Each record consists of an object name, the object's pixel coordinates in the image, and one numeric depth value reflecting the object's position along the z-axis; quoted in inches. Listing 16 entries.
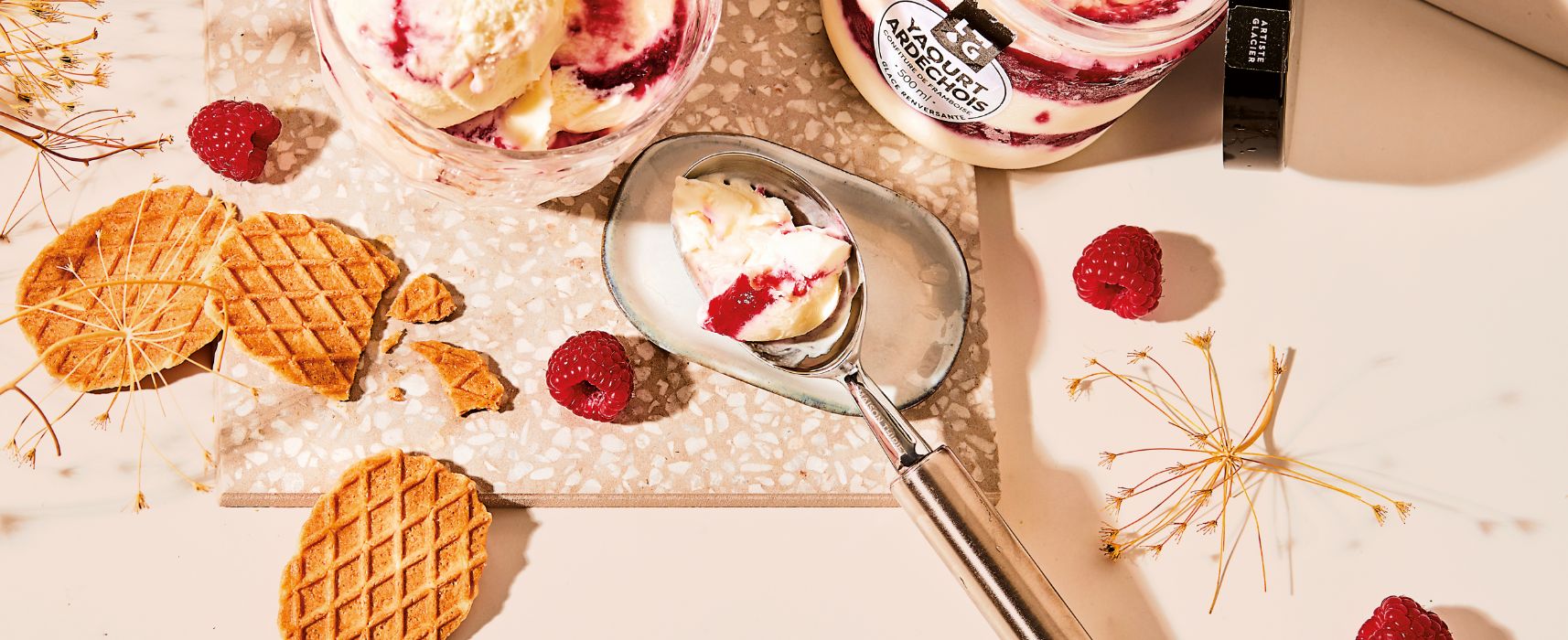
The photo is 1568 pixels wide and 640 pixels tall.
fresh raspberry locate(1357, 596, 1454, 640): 28.1
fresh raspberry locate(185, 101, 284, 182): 27.9
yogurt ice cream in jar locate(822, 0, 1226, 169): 26.5
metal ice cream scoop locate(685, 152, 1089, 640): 27.5
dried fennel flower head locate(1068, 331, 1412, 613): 28.9
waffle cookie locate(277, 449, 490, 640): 27.8
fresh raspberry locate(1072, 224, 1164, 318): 28.4
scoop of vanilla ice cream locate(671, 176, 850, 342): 27.6
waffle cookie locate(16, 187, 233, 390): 28.0
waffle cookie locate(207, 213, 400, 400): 28.0
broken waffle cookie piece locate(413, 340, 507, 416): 28.0
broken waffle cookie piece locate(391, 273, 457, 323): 28.1
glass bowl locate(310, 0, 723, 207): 25.9
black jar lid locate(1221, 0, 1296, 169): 27.4
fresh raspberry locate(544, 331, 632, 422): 27.7
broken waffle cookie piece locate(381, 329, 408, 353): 28.2
